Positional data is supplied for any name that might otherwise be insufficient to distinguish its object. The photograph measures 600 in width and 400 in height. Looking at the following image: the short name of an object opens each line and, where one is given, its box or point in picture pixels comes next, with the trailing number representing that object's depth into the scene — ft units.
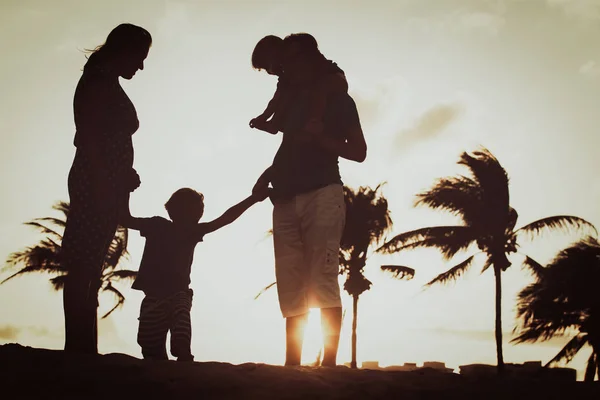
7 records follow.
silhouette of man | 13.60
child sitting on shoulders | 14.65
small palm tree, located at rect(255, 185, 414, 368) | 82.12
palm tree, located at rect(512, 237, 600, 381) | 80.18
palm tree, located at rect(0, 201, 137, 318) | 86.84
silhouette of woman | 12.68
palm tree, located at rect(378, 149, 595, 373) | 74.38
